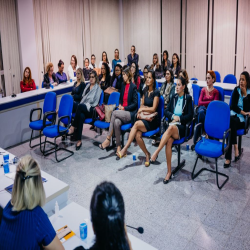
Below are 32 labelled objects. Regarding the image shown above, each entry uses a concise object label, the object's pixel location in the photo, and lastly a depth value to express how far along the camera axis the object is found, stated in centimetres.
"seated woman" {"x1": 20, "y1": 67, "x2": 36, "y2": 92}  773
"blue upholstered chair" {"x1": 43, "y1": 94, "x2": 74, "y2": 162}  532
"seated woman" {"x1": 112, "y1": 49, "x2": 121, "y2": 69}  1051
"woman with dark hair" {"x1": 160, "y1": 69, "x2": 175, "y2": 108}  594
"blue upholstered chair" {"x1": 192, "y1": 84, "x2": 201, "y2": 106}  627
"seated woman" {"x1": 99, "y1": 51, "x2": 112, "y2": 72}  1004
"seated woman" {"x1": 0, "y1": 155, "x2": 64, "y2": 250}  201
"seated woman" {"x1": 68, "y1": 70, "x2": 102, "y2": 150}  585
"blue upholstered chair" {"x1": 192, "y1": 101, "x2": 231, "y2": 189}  430
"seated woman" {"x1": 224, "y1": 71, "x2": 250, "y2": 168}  491
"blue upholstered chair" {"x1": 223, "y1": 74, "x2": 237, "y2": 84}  712
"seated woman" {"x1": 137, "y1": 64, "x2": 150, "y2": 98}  690
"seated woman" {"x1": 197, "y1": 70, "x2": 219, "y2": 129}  543
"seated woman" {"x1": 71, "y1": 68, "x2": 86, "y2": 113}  627
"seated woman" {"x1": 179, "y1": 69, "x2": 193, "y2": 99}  576
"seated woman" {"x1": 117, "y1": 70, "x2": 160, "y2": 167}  502
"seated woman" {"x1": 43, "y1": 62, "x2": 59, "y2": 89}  726
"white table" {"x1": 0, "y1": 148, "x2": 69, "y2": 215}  313
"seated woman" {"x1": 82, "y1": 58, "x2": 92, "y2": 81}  917
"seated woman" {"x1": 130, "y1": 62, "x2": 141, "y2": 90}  714
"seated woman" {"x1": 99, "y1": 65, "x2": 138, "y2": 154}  540
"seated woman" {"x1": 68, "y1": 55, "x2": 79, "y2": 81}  896
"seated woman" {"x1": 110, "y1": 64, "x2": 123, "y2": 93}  676
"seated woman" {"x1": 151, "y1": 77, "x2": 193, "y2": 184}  456
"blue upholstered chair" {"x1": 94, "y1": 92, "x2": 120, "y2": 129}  564
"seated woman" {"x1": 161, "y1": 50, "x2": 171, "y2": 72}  957
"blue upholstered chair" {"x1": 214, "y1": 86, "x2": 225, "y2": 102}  554
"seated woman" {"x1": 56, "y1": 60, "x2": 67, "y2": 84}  766
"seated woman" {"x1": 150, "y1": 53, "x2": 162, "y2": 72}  926
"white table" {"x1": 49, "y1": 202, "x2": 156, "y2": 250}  240
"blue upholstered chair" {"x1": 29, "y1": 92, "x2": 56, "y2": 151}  571
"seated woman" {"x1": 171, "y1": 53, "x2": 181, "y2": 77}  886
